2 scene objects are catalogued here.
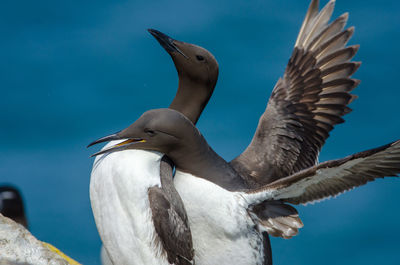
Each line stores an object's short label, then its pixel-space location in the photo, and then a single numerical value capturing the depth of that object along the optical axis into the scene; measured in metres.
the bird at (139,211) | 7.27
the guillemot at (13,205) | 12.67
